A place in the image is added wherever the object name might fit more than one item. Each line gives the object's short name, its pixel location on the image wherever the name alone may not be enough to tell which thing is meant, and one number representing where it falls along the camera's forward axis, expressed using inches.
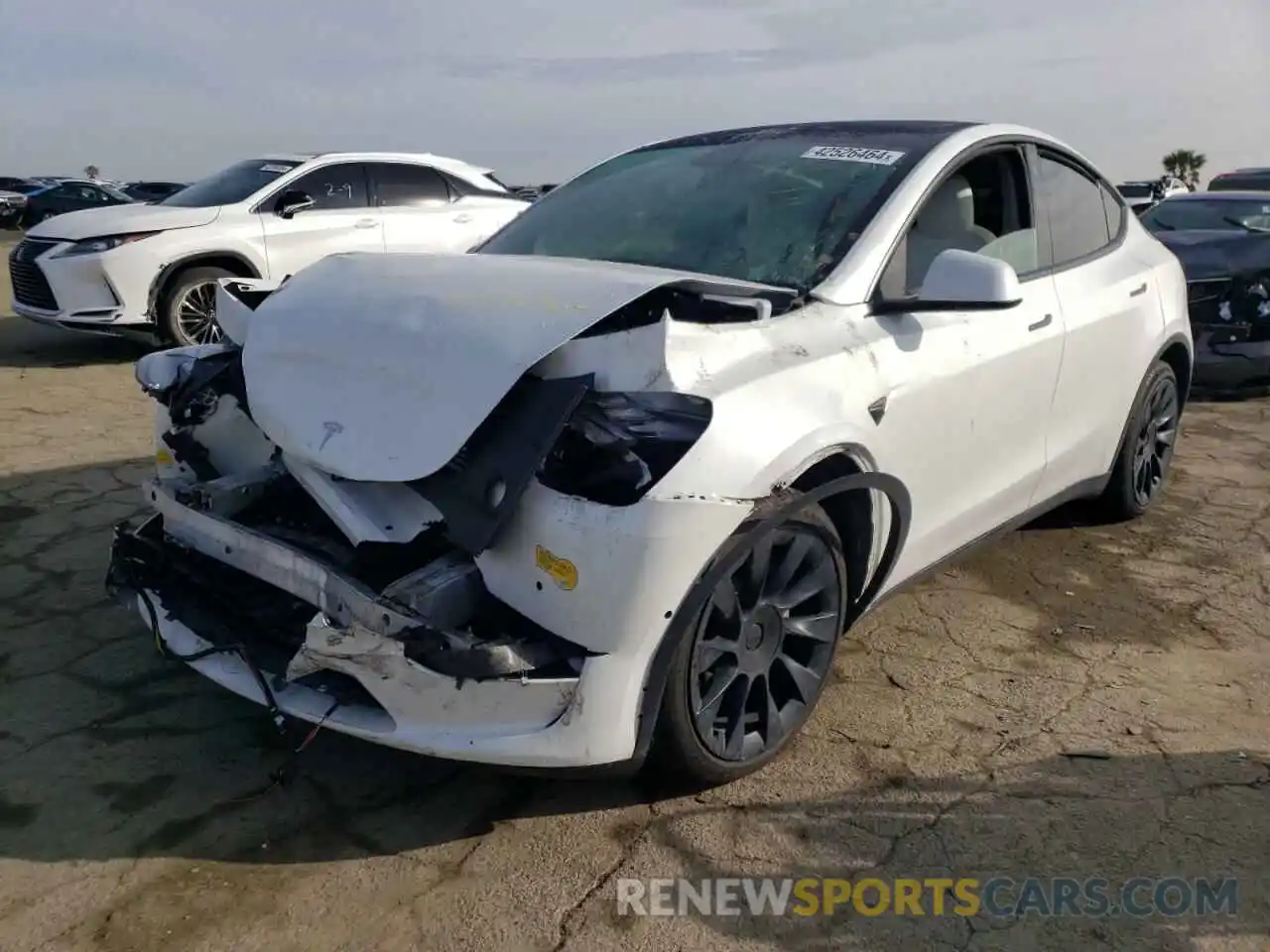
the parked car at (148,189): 1094.2
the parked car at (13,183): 1389.0
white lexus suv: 310.5
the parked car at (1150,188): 626.7
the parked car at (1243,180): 577.0
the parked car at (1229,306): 292.4
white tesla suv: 90.4
